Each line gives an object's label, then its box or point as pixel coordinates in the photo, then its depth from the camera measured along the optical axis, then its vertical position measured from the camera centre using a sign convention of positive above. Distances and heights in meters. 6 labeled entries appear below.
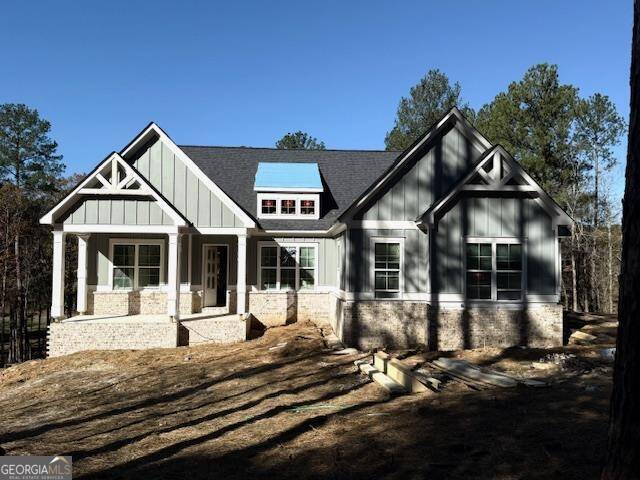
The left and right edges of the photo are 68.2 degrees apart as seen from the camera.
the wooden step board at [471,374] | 9.54 -2.47
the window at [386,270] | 14.10 -0.27
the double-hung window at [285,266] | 17.69 -0.20
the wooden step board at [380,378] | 9.34 -2.52
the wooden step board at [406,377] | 9.36 -2.43
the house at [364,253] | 13.92 +0.26
